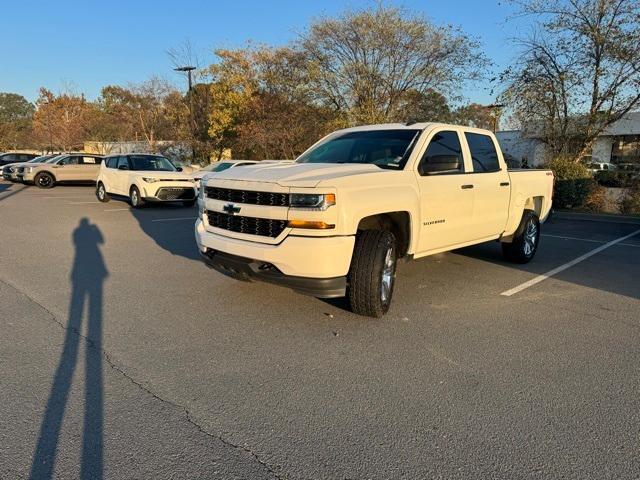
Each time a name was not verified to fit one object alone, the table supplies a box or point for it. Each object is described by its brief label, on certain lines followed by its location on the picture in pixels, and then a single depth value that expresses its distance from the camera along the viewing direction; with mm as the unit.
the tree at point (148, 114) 38875
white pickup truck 4262
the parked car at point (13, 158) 32562
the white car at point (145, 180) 13812
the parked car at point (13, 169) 23594
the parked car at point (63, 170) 22203
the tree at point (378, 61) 21875
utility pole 31925
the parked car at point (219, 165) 16227
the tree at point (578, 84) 16266
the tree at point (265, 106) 24922
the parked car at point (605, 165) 36800
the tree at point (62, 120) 45475
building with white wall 28797
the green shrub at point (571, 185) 15664
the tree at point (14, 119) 73688
